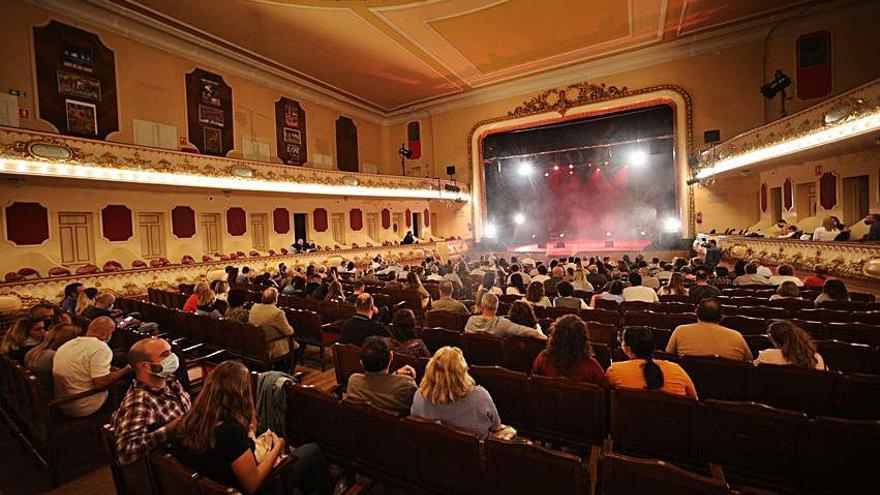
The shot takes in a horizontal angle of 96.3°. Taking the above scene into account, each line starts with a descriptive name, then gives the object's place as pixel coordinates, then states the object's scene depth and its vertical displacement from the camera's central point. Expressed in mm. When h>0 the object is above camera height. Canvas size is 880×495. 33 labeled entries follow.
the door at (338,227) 16219 +635
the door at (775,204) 11961 +529
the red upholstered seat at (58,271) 8466 -341
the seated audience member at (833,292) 4504 -844
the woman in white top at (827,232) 8180 -275
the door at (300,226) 15016 +693
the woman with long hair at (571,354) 2561 -815
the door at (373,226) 17734 +662
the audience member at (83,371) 2910 -877
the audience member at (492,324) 3516 -829
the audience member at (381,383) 2396 -890
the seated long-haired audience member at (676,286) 5660 -873
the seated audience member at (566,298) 4934 -854
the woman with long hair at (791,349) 2607 -857
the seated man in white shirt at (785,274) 5770 -782
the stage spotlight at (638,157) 15133 +2777
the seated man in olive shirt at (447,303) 4822 -819
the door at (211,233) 12172 +481
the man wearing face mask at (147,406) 1931 -821
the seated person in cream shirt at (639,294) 5246 -881
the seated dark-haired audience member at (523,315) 3645 -755
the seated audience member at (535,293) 4922 -763
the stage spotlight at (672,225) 14171 +60
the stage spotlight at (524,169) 18141 +3018
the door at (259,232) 13578 +482
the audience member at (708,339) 2984 -879
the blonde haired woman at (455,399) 2109 -879
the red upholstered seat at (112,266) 8630 -309
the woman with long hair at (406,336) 3361 -871
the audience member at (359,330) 3826 -864
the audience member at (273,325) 4355 -891
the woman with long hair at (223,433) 1691 -805
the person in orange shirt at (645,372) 2338 -878
